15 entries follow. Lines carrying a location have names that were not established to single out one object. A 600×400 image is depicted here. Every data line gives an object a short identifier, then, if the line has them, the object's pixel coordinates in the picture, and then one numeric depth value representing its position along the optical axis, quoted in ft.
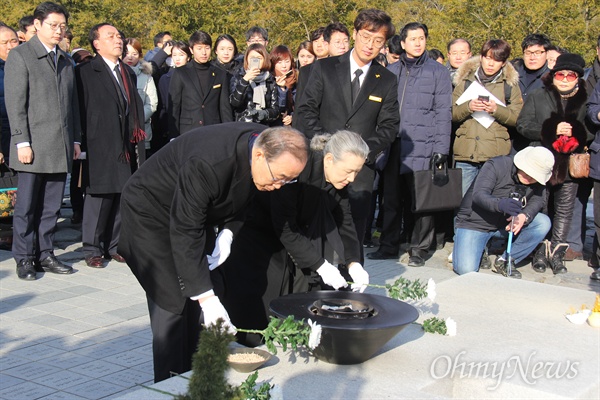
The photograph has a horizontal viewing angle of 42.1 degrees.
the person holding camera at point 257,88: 26.40
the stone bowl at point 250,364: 10.75
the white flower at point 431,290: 13.58
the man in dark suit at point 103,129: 23.32
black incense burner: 10.95
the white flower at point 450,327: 13.08
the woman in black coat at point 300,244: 14.40
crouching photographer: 22.68
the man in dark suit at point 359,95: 20.83
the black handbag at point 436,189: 24.29
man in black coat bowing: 11.53
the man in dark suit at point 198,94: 27.91
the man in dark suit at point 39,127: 21.33
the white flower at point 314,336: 10.39
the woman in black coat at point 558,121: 24.80
